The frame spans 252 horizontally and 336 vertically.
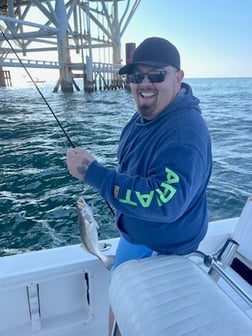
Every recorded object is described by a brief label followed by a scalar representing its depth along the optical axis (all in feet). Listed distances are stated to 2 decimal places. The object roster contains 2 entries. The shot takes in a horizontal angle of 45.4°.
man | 3.96
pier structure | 57.21
